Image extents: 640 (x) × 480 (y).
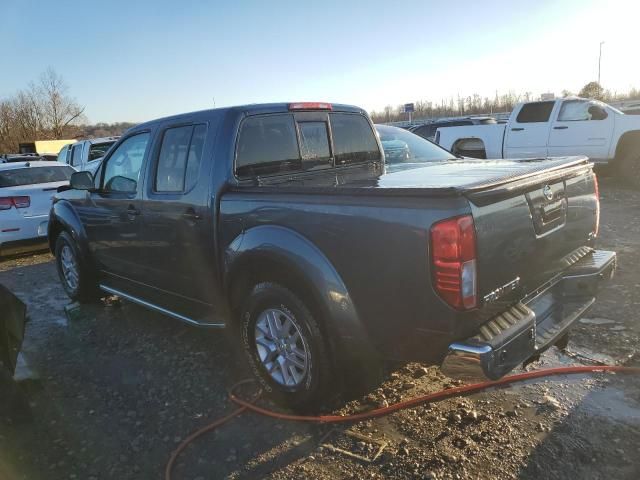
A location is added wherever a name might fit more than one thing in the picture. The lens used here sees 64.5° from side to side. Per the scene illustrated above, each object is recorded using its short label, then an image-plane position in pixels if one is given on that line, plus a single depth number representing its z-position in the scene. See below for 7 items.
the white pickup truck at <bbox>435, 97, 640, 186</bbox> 11.20
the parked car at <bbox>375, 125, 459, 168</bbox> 6.30
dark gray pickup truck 2.47
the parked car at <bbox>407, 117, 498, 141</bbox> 17.06
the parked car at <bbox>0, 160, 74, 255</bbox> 8.39
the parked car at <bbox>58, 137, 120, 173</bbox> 13.80
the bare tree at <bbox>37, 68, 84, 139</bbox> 57.16
